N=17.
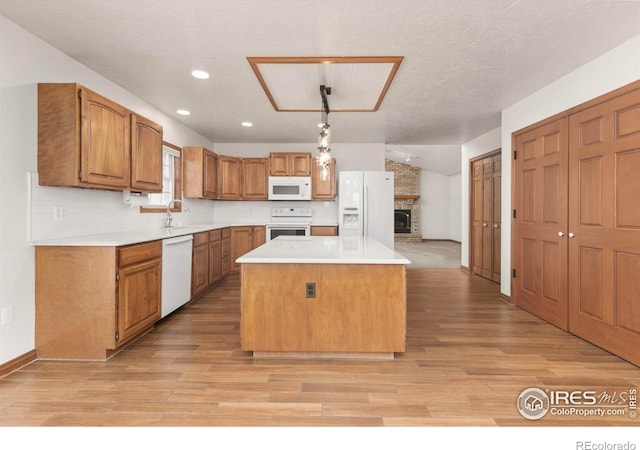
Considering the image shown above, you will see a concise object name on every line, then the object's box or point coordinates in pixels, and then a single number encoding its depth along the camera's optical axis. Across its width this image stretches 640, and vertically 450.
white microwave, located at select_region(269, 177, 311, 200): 5.85
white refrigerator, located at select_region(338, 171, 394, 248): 5.66
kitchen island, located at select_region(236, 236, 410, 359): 2.41
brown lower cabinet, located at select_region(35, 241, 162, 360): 2.48
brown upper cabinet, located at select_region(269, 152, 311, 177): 5.87
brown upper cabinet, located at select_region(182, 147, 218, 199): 5.07
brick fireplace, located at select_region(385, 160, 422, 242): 12.37
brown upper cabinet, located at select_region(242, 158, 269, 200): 5.96
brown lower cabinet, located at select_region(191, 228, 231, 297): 4.11
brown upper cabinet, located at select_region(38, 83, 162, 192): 2.46
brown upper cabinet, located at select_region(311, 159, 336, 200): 5.94
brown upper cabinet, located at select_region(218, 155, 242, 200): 5.74
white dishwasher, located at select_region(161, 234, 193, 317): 3.29
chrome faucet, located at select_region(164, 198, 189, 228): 4.32
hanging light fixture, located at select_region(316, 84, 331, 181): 3.04
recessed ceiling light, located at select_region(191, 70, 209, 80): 3.13
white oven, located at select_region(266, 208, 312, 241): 5.80
